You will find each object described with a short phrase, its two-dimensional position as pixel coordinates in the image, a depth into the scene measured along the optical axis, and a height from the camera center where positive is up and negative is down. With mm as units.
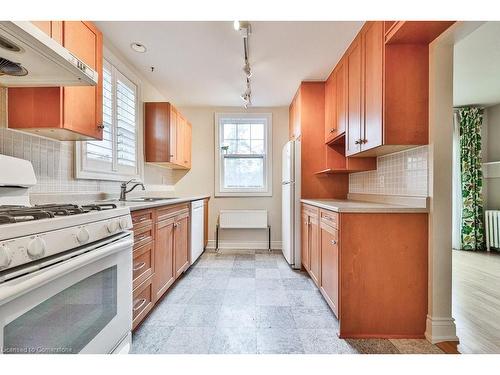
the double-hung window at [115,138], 2234 +503
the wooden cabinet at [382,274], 1731 -603
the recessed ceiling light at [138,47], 2414 +1341
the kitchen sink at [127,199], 2338 -144
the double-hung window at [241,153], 4387 +571
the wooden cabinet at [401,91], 1784 +676
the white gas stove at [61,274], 753 -321
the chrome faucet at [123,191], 2512 -52
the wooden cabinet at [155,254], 1760 -569
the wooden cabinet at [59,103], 1523 +513
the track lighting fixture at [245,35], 2002 +1265
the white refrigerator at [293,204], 3225 -232
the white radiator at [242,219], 4238 -552
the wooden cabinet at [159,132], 3268 +692
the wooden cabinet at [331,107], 2893 +938
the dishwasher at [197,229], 3193 -583
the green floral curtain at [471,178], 4109 +134
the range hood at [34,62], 969 +575
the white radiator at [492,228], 3922 -654
